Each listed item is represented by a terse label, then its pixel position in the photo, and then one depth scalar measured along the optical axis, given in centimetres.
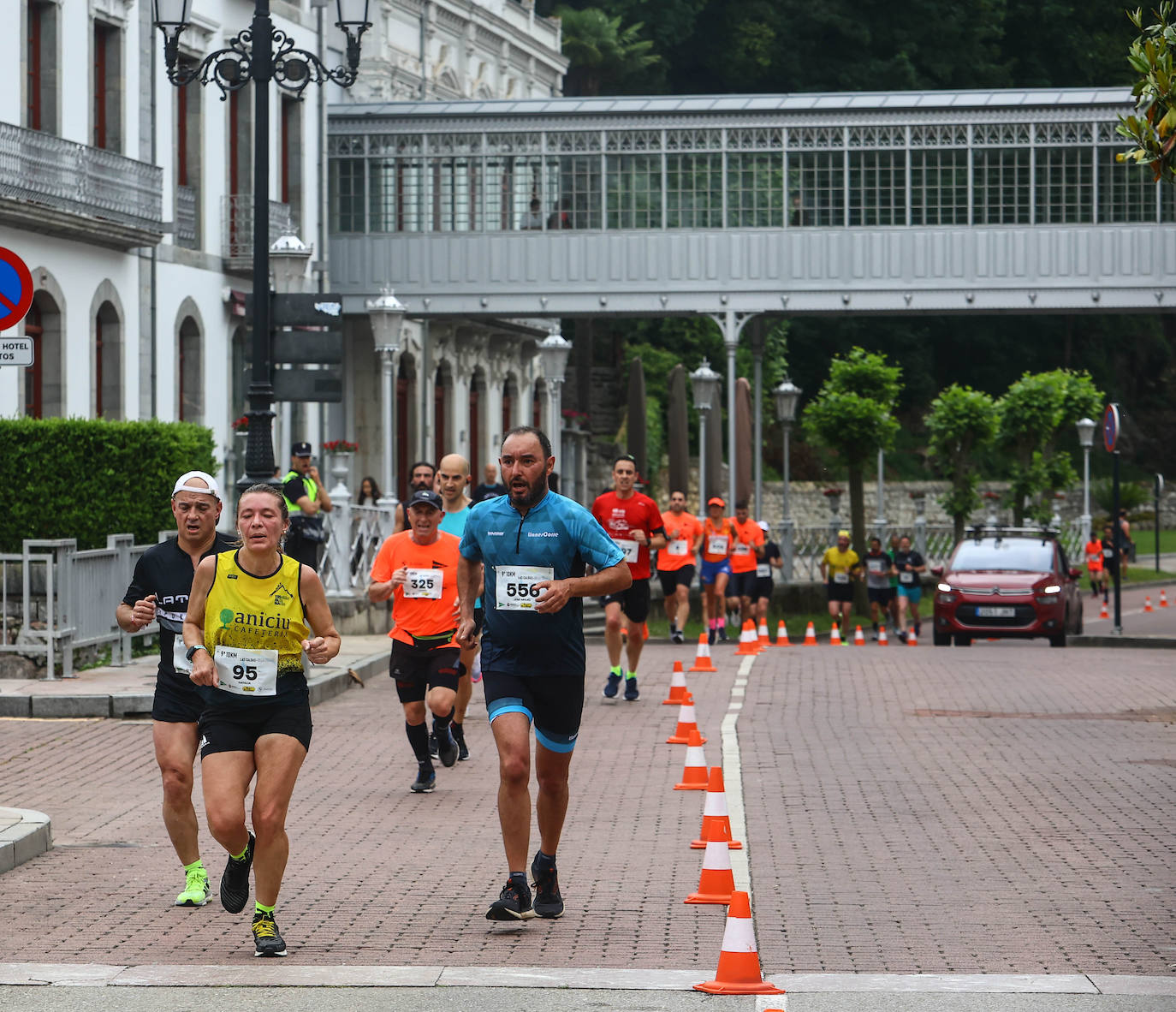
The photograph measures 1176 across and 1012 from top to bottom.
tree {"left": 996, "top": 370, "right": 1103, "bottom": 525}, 5053
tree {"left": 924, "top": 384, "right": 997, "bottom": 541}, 4784
